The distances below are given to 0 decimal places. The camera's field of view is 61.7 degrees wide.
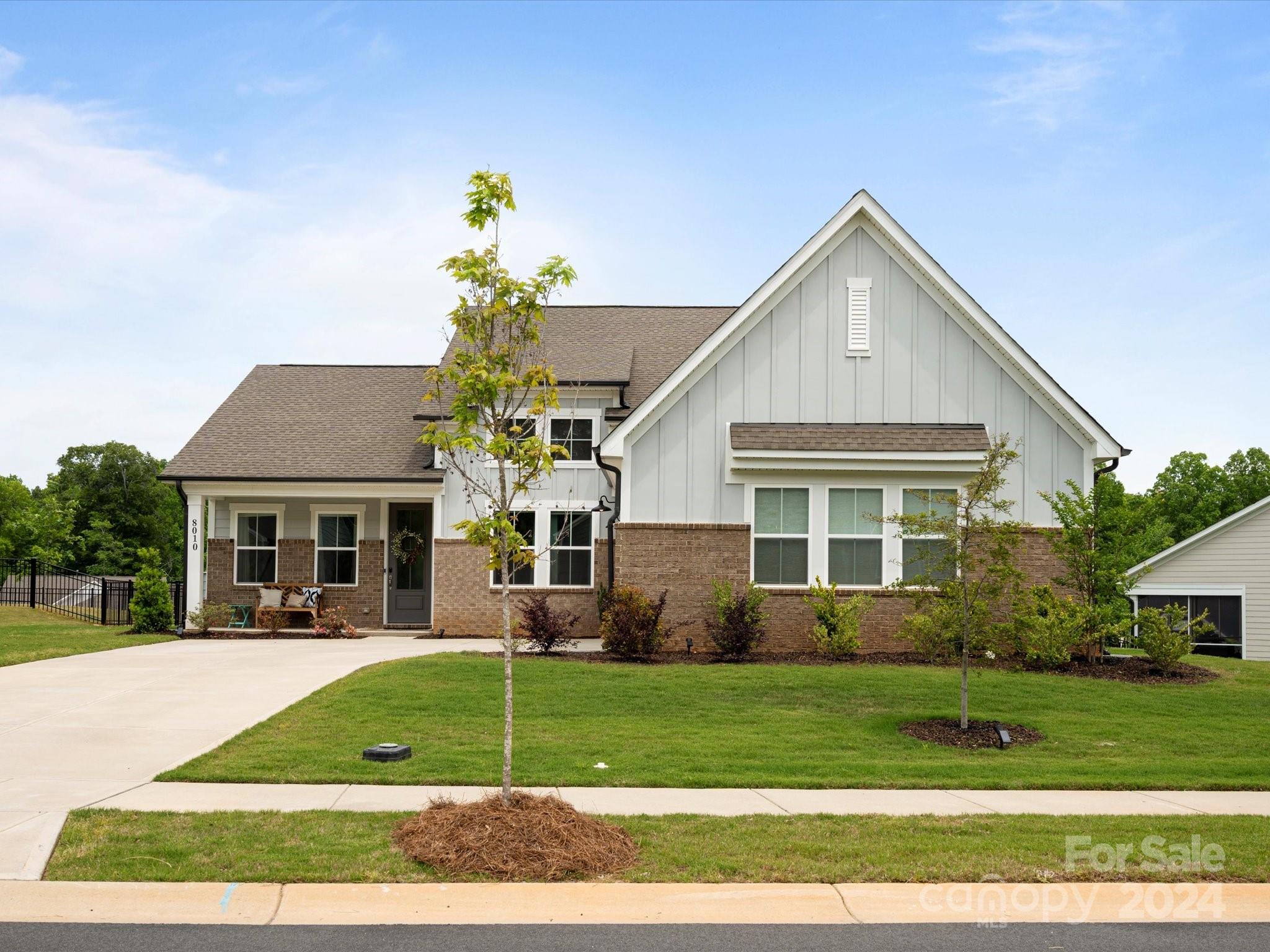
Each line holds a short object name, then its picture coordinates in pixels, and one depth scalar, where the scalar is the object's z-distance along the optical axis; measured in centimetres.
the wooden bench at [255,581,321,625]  2250
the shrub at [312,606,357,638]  2177
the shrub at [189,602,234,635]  2166
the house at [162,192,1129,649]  1897
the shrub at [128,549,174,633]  2223
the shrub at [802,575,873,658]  1798
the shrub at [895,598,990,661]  1248
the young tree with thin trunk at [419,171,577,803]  761
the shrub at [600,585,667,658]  1742
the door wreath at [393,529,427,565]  2356
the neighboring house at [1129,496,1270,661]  3200
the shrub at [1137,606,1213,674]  1662
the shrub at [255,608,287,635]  2208
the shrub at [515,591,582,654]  1775
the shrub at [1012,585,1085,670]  1546
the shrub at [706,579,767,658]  1789
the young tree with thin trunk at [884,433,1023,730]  1230
